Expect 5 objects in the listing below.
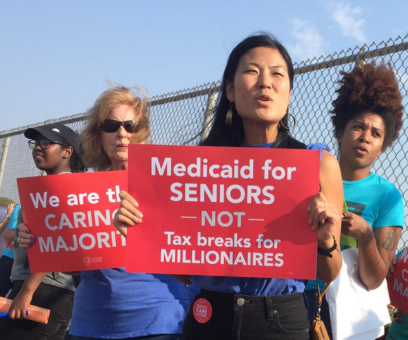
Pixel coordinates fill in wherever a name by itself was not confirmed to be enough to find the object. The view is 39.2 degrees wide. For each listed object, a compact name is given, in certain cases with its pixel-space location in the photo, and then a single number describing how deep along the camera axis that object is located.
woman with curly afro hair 2.72
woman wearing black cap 3.44
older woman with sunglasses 2.54
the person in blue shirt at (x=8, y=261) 4.74
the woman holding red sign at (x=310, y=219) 1.97
